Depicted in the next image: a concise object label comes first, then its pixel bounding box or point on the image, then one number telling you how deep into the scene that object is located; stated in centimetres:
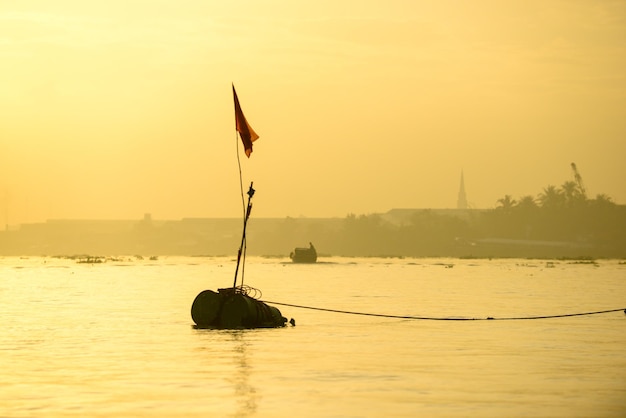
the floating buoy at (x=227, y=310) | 5034
